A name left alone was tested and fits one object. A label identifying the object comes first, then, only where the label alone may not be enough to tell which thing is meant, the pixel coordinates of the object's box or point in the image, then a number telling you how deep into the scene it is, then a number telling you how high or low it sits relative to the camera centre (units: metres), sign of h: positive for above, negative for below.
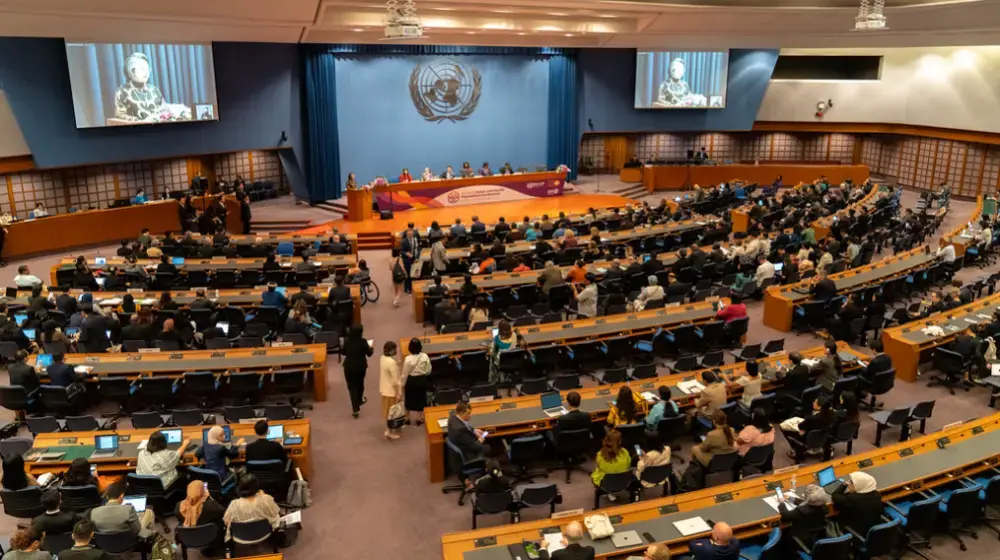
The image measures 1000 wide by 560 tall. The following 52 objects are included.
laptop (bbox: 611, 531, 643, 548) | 6.79 -3.72
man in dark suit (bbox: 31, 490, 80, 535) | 7.08 -3.67
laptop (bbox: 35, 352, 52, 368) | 10.95 -3.42
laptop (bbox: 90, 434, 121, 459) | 8.62 -3.63
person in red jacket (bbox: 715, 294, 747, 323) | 13.21 -3.34
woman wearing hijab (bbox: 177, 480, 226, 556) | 7.43 -3.75
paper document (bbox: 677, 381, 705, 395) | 10.06 -3.53
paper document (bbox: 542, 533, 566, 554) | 6.74 -3.72
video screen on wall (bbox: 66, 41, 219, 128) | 20.77 +0.98
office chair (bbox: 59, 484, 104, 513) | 7.69 -3.78
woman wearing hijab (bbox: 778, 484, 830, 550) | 7.12 -3.69
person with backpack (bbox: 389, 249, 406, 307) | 15.80 -3.26
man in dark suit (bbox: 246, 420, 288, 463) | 8.33 -3.57
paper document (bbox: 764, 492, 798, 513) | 7.50 -3.75
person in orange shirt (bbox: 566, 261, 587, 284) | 15.03 -3.06
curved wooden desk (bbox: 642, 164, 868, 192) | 31.56 -2.41
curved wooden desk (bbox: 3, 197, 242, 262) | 20.64 -3.09
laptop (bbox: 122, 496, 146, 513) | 7.68 -3.81
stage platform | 21.86 -3.13
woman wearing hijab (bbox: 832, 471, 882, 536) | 7.39 -3.69
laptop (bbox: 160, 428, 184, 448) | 8.68 -3.57
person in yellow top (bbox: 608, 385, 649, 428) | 9.16 -3.50
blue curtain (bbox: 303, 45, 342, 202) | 25.44 -0.29
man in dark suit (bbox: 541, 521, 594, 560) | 6.39 -3.60
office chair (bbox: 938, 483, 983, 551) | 7.82 -4.00
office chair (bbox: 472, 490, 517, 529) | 7.89 -3.93
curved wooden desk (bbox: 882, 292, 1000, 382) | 12.43 -3.58
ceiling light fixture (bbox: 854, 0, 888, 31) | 15.11 +1.89
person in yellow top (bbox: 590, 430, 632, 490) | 8.32 -3.67
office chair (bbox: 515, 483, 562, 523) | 7.91 -3.87
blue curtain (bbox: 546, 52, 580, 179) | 30.44 +0.09
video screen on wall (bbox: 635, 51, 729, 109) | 31.92 +1.53
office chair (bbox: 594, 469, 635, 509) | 8.17 -3.87
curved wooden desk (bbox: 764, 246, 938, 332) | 14.77 -3.32
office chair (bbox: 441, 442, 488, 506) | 8.70 -3.93
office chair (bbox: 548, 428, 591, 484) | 9.10 -3.88
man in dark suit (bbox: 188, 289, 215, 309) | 13.35 -3.20
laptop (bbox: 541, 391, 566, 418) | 9.57 -3.56
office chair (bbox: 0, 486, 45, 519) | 7.86 -3.91
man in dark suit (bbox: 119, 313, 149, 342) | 12.27 -3.38
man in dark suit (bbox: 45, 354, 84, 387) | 10.55 -3.46
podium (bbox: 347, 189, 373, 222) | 23.50 -2.64
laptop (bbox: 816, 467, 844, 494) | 7.83 -3.68
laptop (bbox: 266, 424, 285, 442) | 8.84 -3.61
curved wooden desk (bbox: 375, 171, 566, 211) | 24.61 -2.48
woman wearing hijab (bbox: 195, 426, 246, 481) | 8.27 -3.56
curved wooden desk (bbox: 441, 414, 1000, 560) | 6.93 -3.74
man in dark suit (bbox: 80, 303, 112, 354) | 12.17 -3.39
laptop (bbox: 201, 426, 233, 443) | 8.61 -3.52
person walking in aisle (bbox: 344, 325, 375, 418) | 10.68 -3.29
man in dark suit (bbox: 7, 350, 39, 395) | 10.44 -3.43
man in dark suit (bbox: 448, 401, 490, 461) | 8.71 -3.62
